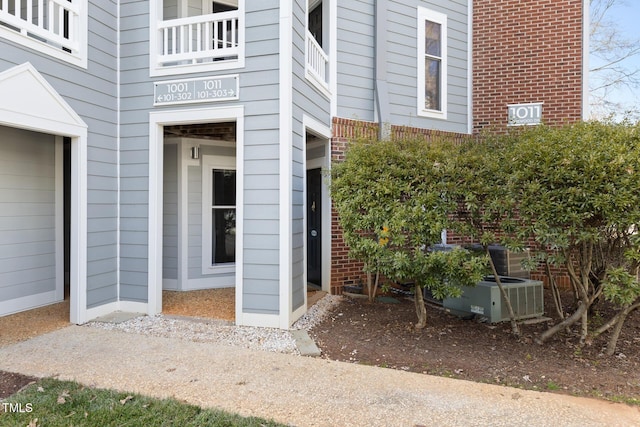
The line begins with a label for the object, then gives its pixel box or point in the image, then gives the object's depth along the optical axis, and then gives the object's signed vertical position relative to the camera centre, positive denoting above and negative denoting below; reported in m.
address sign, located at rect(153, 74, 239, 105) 5.34 +1.52
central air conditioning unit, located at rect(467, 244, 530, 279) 6.88 -0.90
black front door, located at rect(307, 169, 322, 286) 7.63 -0.38
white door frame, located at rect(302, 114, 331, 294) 7.09 -0.33
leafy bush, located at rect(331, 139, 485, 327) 4.46 -0.05
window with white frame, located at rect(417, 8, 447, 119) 8.18 +2.82
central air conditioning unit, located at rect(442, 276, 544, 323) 5.30 -1.21
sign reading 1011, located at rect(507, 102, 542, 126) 8.28 +1.91
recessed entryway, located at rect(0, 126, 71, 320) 5.63 -0.25
